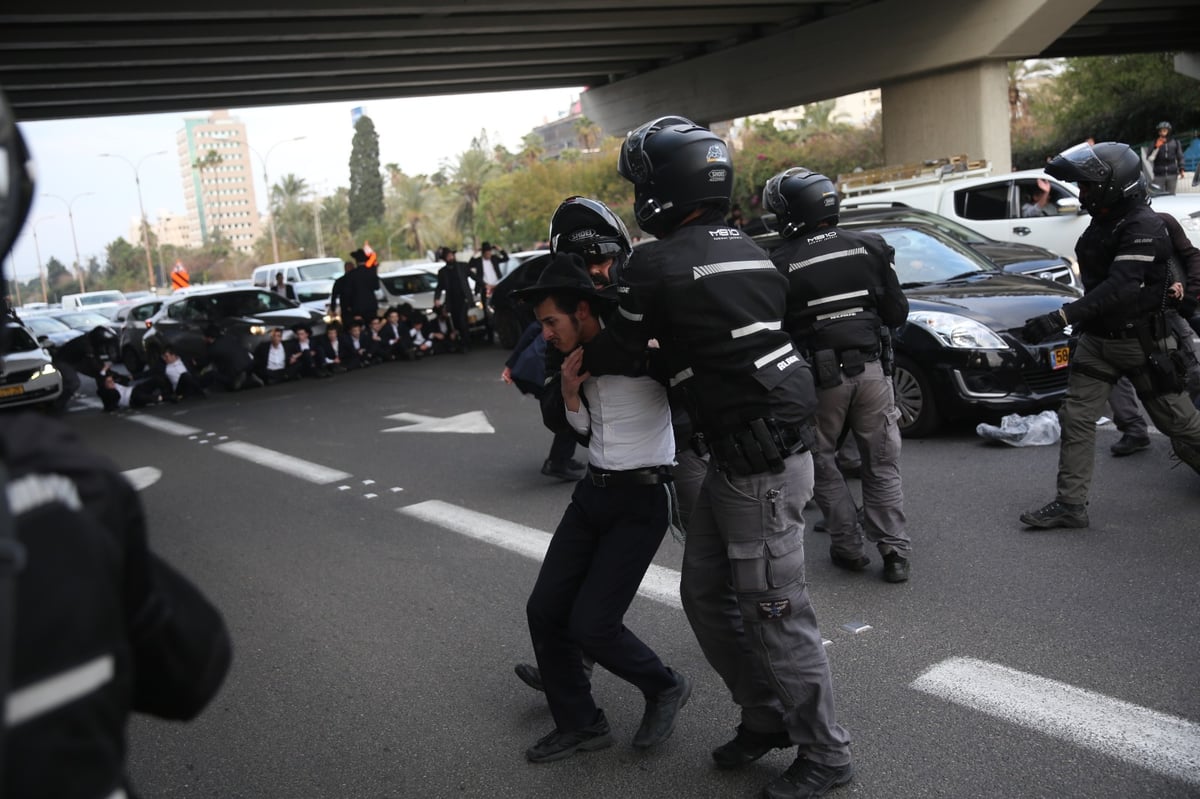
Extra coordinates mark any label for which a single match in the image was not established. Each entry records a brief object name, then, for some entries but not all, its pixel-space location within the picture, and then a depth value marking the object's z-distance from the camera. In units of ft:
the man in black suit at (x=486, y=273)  65.10
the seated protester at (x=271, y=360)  56.39
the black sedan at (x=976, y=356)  25.96
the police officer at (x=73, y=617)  4.36
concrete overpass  59.21
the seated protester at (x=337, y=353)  57.93
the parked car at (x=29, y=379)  51.80
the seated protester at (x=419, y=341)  61.93
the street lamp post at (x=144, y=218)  213.03
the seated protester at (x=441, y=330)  62.75
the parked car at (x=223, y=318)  58.70
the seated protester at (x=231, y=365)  55.31
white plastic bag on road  25.29
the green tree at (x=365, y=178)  331.98
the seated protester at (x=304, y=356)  57.16
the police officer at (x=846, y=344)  17.63
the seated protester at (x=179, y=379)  53.78
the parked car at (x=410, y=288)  70.38
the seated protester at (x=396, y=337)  60.70
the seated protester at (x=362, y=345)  59.41
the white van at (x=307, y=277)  80.89
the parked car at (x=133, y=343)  71.61
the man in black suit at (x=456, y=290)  61.57
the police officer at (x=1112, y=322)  17.89
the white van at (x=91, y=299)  148.60
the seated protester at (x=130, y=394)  53.26
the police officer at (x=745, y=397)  10.74
